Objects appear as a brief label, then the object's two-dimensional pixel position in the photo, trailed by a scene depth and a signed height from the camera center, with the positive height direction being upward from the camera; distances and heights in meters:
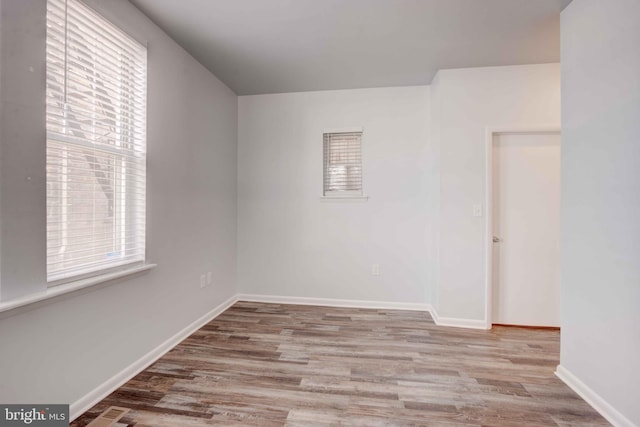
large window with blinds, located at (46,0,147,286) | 1.53 +0.42
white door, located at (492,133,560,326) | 2.88 -0.16
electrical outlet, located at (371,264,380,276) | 3.49 -0.69
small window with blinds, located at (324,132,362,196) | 3.54 +0.62
